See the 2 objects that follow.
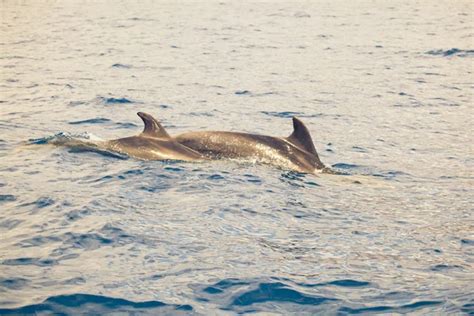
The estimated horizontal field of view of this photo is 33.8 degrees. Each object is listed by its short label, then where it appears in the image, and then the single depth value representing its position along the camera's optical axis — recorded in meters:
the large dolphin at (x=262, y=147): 13.92
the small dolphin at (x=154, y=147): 13.84
